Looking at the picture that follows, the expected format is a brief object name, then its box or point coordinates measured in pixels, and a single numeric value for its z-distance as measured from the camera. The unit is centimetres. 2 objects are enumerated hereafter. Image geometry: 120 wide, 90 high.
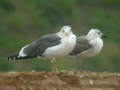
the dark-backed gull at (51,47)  1689
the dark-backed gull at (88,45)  1872
